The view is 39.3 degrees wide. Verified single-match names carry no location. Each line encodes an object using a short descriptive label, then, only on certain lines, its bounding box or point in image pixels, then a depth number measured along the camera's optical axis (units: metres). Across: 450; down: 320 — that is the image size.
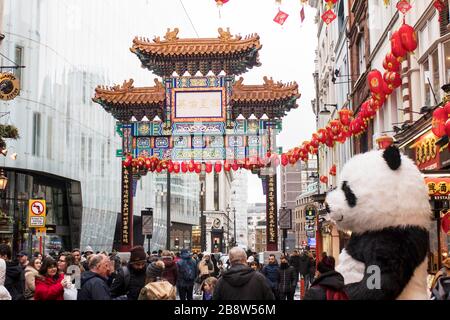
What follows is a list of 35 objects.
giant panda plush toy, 5.35
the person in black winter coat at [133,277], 8.56
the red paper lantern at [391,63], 13.70
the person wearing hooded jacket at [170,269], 13.31
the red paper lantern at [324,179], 37.91
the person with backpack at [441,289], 6.96
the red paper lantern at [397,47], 12.84
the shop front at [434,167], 12.91
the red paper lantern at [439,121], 11.27
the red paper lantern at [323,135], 22.64
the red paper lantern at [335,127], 21.77
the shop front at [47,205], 30.62
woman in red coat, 7.59
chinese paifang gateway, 28.36
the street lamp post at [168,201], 34.58
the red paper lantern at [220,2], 12.84
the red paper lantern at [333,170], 33.91
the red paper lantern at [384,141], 15.93
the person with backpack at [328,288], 4.94
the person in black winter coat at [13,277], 10.75
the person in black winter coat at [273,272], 16.23
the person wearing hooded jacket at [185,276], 17.56
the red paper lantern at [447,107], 11.21
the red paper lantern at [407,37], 12.58
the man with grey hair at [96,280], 7.08
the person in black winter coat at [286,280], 17.02
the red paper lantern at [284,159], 26.93
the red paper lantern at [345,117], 20.75
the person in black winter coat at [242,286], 6.82
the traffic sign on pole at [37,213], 18.98
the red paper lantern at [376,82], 14.99
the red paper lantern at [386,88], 14.95
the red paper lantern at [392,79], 14.59
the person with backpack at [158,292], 5.49
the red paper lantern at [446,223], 13.12
